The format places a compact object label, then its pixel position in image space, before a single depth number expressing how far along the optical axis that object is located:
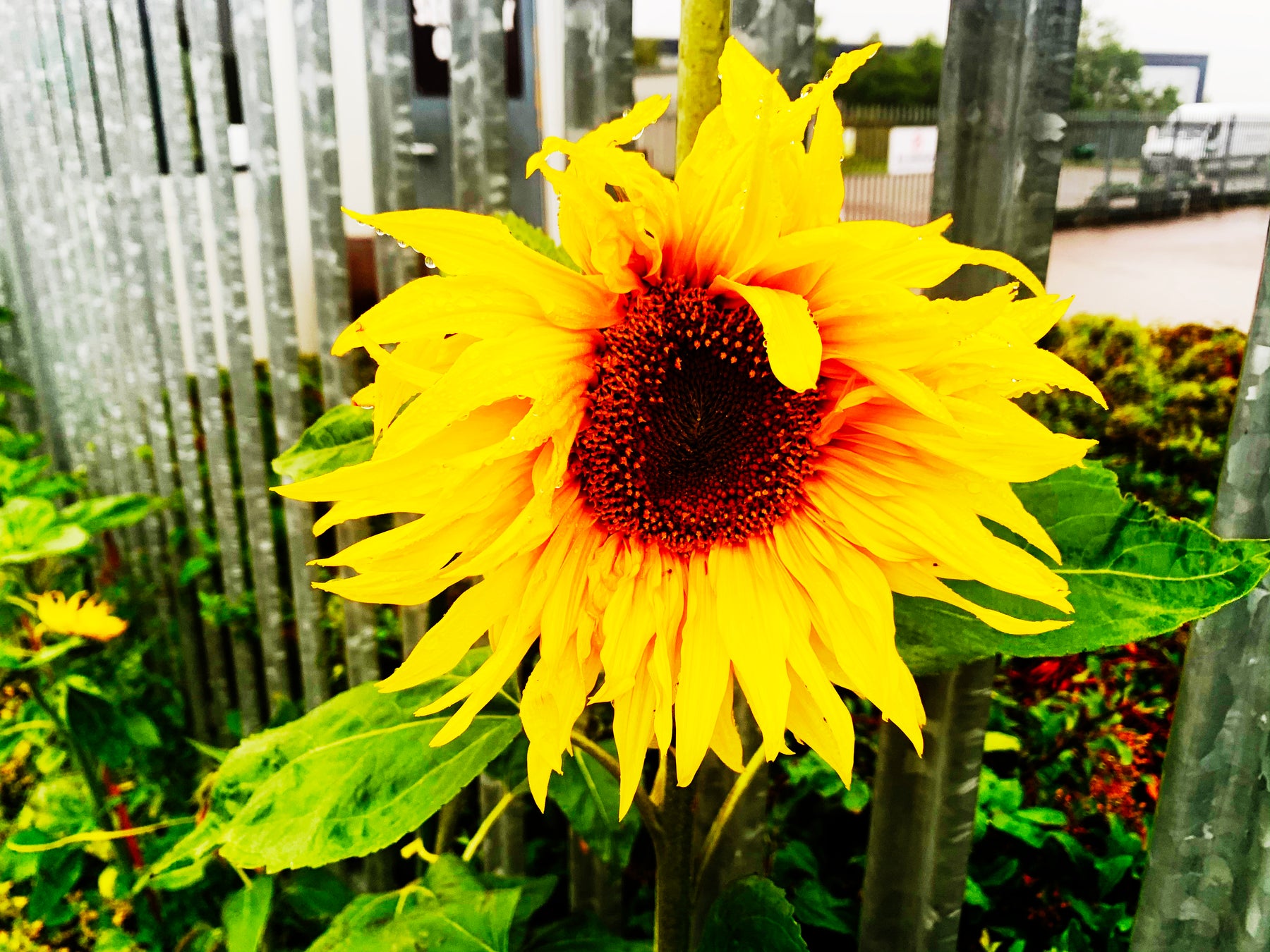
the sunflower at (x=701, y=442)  0.44
